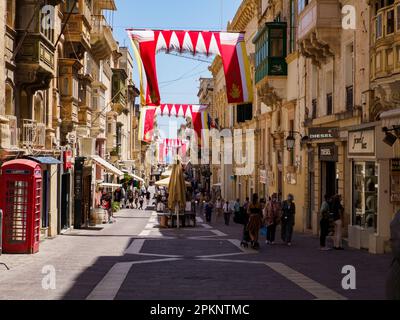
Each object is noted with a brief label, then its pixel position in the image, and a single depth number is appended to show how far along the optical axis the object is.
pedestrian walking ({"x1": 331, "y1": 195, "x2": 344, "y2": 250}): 20.97
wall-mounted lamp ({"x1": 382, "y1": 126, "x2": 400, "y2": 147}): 17.92
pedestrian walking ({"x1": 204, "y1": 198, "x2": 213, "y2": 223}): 37.62
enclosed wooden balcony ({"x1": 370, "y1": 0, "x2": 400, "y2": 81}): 17.73
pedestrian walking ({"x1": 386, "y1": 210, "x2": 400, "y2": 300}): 6.24
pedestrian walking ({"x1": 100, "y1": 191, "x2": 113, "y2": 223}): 34.94
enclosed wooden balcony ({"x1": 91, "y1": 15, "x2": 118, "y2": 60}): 38.13
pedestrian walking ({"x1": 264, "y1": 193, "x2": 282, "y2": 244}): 22.91
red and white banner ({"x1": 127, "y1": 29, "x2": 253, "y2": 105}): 25.52
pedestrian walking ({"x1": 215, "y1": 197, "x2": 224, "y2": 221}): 41.17
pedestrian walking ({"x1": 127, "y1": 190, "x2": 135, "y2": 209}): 55.22
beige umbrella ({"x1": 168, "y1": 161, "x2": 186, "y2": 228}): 30.70
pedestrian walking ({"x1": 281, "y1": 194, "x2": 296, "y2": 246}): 22.81
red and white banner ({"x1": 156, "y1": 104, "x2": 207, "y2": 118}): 50.84
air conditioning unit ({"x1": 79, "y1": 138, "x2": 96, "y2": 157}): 34.47
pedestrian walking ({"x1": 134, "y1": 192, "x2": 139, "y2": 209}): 55.56
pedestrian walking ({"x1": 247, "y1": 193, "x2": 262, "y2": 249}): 20.84
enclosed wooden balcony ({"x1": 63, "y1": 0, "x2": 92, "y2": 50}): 29.80
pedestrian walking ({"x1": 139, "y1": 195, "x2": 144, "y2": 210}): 54.21
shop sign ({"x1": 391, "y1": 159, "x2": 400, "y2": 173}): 19.32
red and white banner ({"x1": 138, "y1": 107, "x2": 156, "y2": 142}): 51.66
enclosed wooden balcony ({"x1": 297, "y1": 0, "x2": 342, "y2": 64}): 24.78
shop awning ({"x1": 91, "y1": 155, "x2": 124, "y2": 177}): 34.17
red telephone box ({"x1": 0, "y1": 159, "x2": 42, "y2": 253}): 18.89
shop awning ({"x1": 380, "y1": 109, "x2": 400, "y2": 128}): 17.45
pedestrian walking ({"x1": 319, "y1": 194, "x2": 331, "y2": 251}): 20.91
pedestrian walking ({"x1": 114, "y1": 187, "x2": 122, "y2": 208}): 49.97
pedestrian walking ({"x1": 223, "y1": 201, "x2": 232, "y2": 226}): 36.31
